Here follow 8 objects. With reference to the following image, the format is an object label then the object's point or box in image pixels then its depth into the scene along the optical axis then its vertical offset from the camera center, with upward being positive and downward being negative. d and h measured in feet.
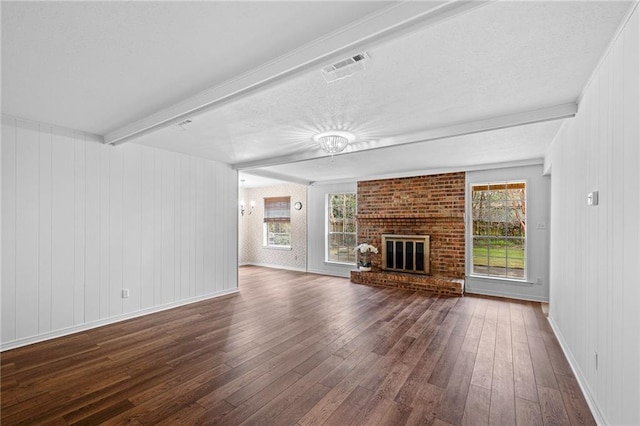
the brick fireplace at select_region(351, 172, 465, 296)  19.01 -0.62
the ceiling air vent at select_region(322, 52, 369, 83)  6.38 +3.33
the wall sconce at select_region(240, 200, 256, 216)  29.70 +0.56
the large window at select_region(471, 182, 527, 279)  17.51 -0.93
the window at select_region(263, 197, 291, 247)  27.66 -0.96
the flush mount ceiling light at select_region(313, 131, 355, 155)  11.34 +2.85
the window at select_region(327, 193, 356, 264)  24.47 -1.28
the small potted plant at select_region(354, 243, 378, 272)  22.06 -3.30
